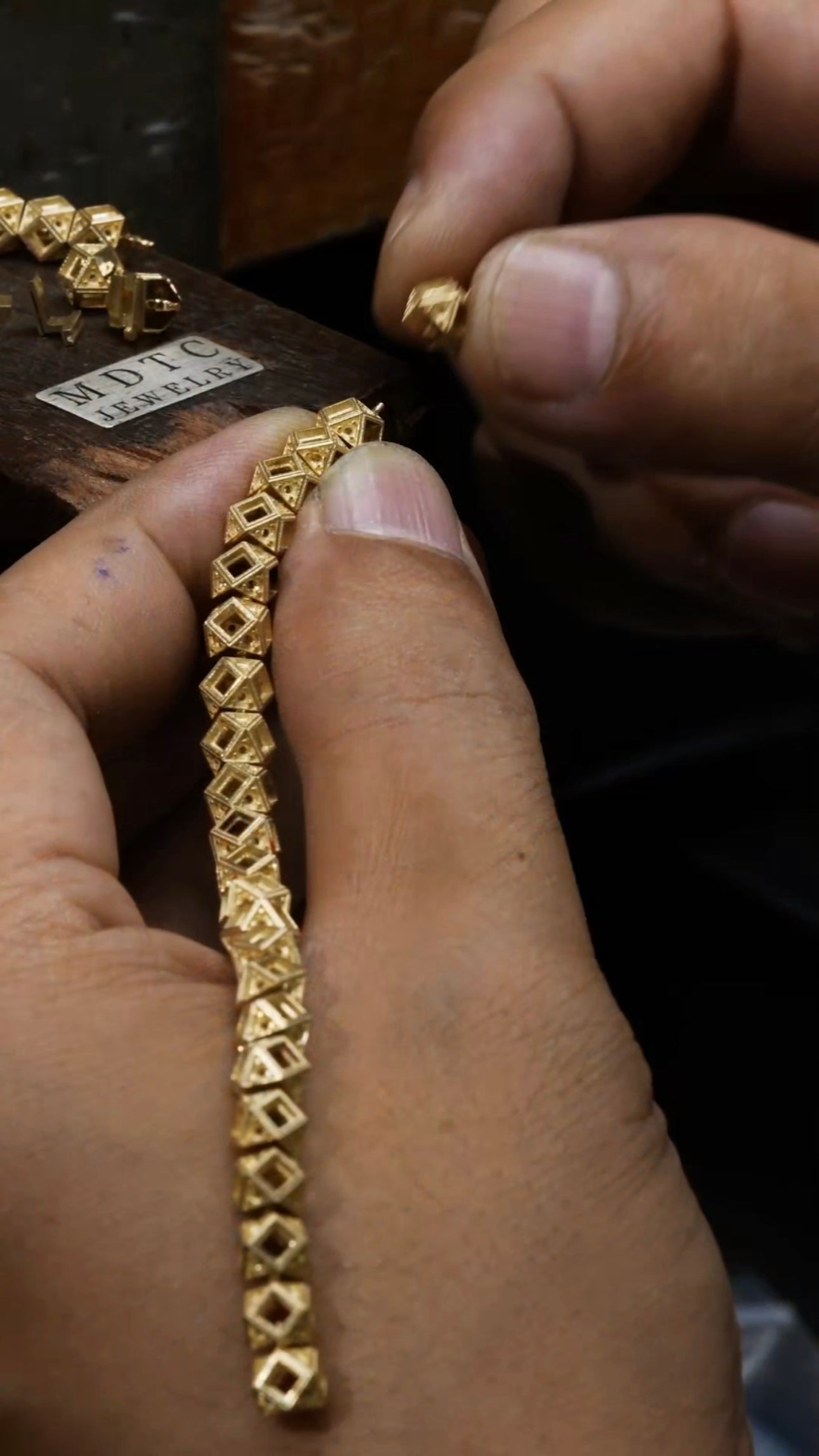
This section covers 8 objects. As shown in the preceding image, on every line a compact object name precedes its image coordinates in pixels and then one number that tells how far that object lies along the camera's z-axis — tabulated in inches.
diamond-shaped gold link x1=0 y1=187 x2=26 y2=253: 15.6
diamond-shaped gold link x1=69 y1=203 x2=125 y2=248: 15.5
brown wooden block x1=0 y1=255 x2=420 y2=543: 14.0
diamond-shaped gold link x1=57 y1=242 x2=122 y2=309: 15.1
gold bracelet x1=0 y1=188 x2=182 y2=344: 14.9
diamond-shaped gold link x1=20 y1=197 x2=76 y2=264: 15.5
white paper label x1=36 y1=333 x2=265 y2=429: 14.4
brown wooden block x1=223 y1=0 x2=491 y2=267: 18.2
